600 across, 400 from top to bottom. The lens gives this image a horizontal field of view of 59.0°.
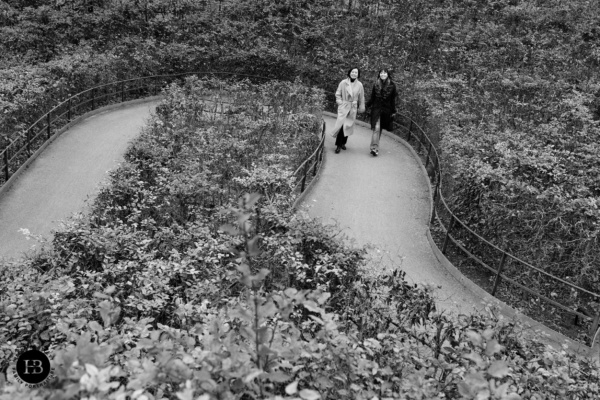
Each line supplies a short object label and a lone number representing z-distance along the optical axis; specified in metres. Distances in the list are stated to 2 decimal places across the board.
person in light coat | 12.86
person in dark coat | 12.80
